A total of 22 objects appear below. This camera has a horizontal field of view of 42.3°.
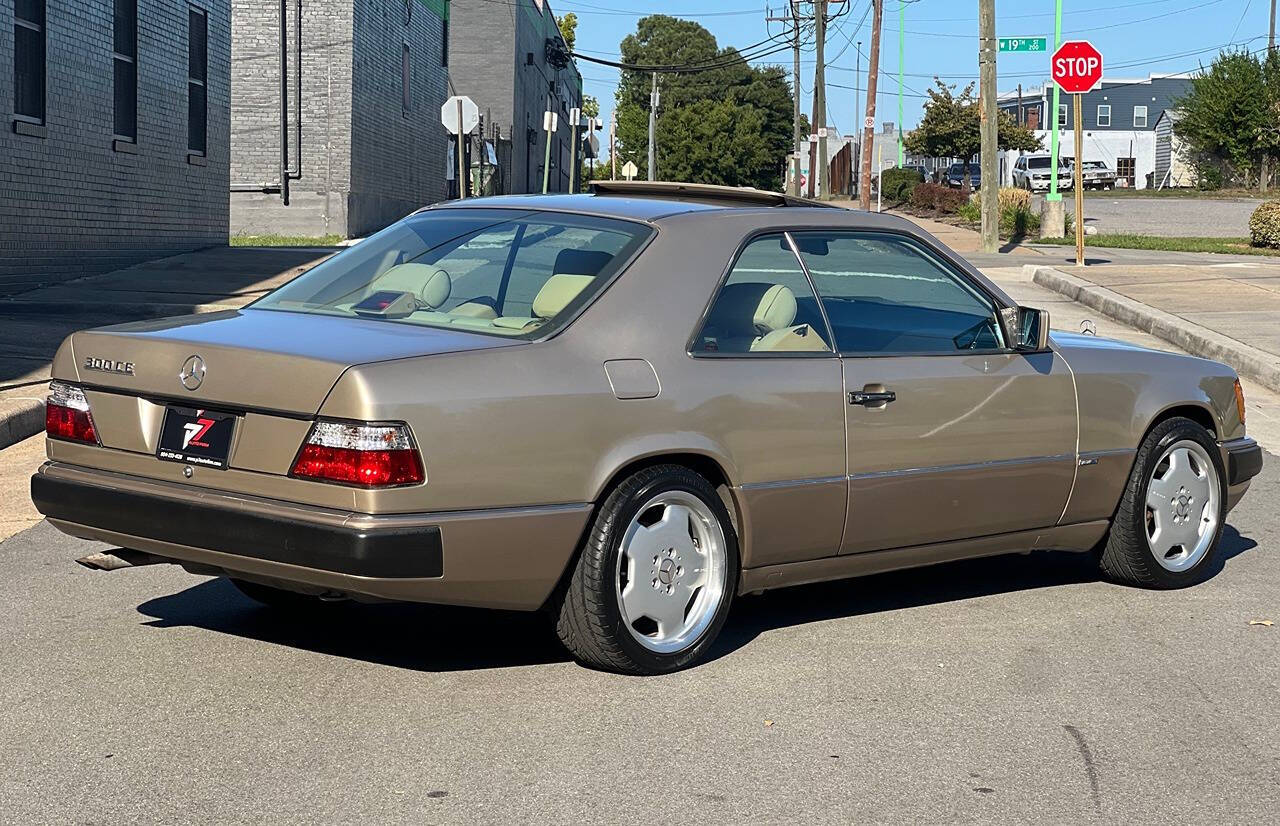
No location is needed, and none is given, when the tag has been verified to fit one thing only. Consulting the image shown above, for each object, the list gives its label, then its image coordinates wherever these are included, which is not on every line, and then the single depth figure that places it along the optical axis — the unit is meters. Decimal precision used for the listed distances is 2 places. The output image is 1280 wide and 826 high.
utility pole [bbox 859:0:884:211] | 44.50
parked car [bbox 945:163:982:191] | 69.93
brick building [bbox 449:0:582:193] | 57.41
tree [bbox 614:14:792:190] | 103.12
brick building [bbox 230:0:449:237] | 33.50
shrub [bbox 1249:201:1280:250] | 30.23
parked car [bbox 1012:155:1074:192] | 64.50
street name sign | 31.11
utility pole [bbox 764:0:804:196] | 76.50
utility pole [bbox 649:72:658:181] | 72.31
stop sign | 24.91
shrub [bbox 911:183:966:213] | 45.09
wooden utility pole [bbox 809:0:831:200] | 67.50
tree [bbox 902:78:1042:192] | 60.38
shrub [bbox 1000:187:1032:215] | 35.66
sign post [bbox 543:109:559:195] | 38.78
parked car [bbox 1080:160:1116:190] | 67.00
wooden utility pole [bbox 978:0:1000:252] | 31.41
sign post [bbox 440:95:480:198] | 23.80
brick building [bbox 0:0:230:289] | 17.77
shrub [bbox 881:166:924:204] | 53.31
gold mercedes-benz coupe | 4.54
